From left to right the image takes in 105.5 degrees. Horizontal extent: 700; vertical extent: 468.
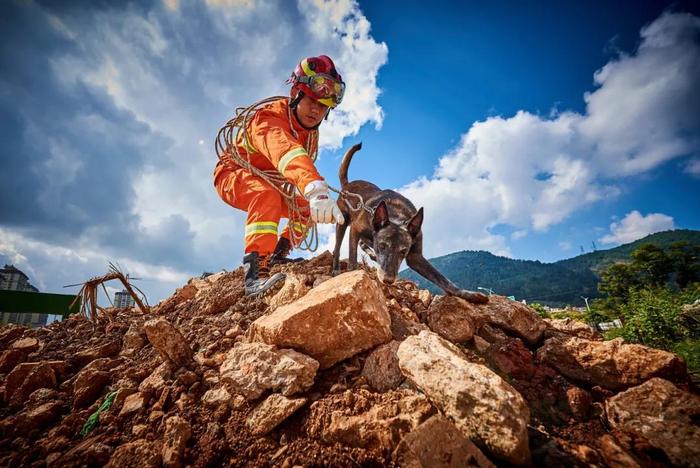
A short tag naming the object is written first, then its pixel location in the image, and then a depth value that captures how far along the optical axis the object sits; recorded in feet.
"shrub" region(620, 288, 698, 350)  32.53
